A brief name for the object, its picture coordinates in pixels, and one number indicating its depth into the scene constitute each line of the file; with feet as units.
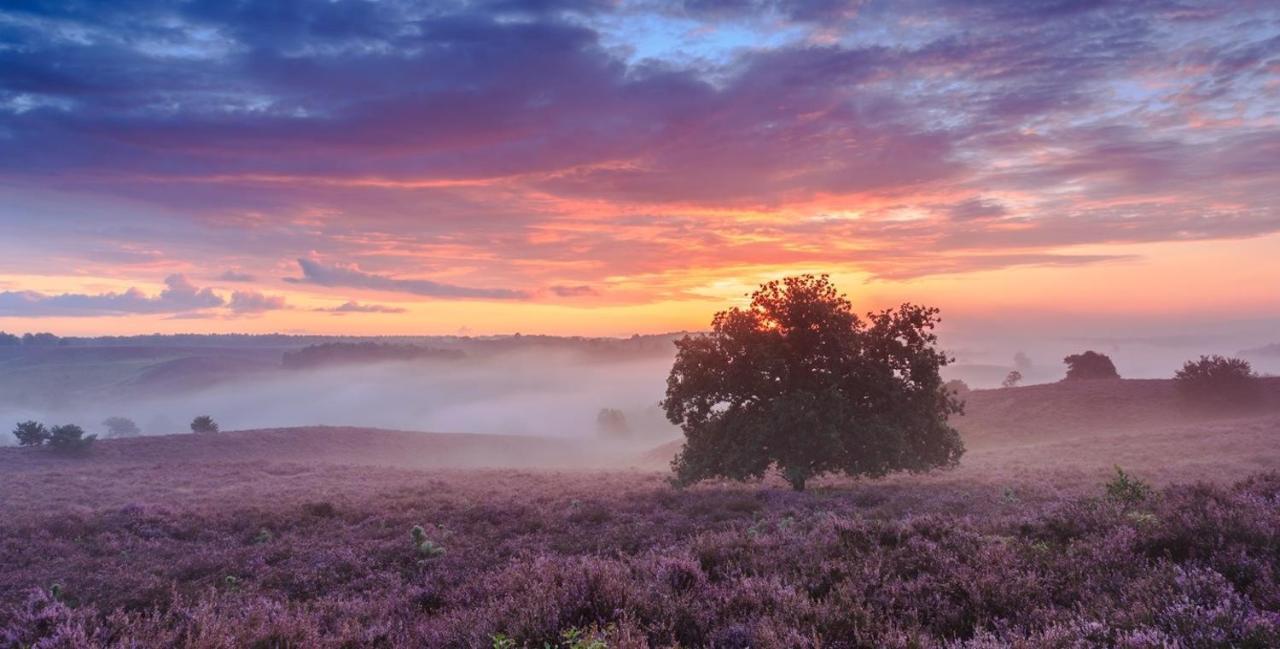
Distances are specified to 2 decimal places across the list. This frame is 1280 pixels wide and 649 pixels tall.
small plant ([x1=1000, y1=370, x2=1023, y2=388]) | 273.75
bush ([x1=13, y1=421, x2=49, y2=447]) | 152.27
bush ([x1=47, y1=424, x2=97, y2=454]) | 143.33
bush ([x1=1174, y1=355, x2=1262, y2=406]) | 158.10
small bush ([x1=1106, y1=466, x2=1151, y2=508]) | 36.17
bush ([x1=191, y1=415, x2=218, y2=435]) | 192.65
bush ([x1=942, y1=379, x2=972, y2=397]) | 220.02
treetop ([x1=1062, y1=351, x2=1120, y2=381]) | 206.66
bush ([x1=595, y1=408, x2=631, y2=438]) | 378.32
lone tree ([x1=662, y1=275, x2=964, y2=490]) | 70.85
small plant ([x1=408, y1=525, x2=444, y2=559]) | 40.98
